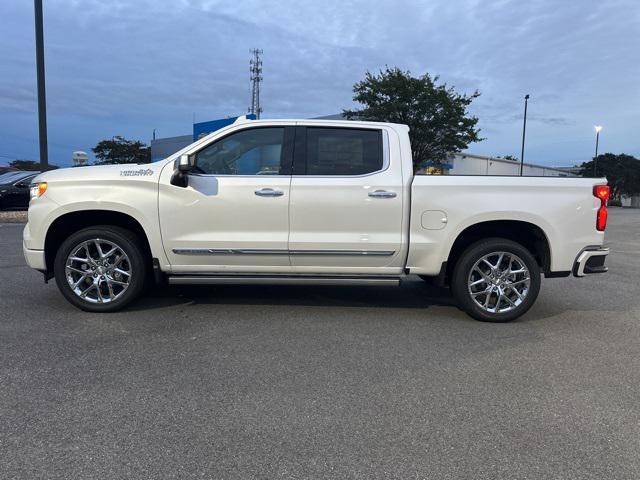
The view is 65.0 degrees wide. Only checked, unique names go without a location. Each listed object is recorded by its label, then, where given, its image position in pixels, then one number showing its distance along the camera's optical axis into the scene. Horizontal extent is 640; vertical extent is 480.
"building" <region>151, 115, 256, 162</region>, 50.75
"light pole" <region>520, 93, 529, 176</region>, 40.77
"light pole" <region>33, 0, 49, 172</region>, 14.17
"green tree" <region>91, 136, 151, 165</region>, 59.44
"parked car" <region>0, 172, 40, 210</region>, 17.52
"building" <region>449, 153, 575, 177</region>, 40.53
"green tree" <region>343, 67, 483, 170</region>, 27.73
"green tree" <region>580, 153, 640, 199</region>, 69.00
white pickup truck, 5.10
